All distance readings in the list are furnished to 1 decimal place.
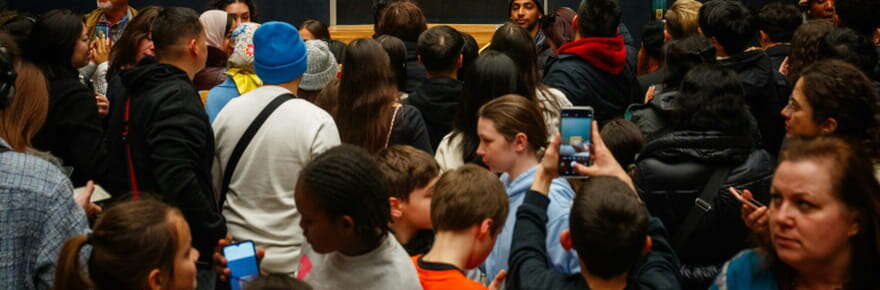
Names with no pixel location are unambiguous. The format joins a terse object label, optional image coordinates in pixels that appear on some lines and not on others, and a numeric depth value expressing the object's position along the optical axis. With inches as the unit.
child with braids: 106.3
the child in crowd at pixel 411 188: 138.4
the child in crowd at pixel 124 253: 96.7
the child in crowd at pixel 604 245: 98.7
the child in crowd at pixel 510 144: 135.5
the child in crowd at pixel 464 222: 114.3
